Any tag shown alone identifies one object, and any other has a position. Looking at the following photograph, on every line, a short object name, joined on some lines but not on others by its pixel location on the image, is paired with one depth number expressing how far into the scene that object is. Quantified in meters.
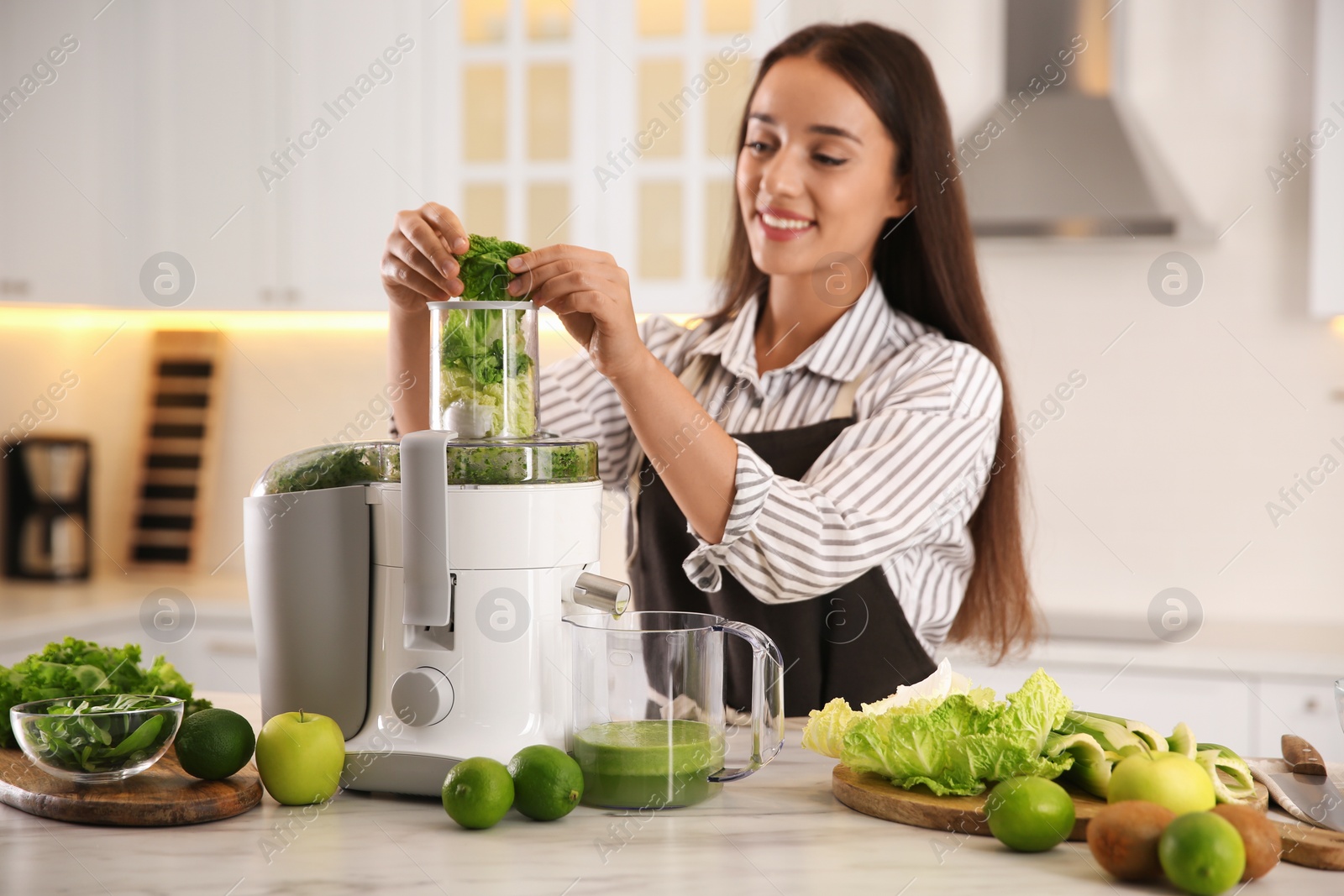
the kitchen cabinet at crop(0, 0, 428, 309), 2.68
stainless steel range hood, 2.41
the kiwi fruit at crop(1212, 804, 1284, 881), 0.74
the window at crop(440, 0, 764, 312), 2.54
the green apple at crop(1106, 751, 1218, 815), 0.81
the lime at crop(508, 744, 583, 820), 0.85
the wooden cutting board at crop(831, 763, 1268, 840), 0.85
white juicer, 0.90
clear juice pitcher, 0.87
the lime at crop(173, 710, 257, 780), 0.89
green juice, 0.88
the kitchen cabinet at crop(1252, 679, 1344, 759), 2.07
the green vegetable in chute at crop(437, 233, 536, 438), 0.93
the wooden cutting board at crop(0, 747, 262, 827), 0.85
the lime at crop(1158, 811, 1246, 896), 0.71
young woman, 1.21
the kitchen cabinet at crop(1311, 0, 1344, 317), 2.31
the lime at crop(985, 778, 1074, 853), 0.80
